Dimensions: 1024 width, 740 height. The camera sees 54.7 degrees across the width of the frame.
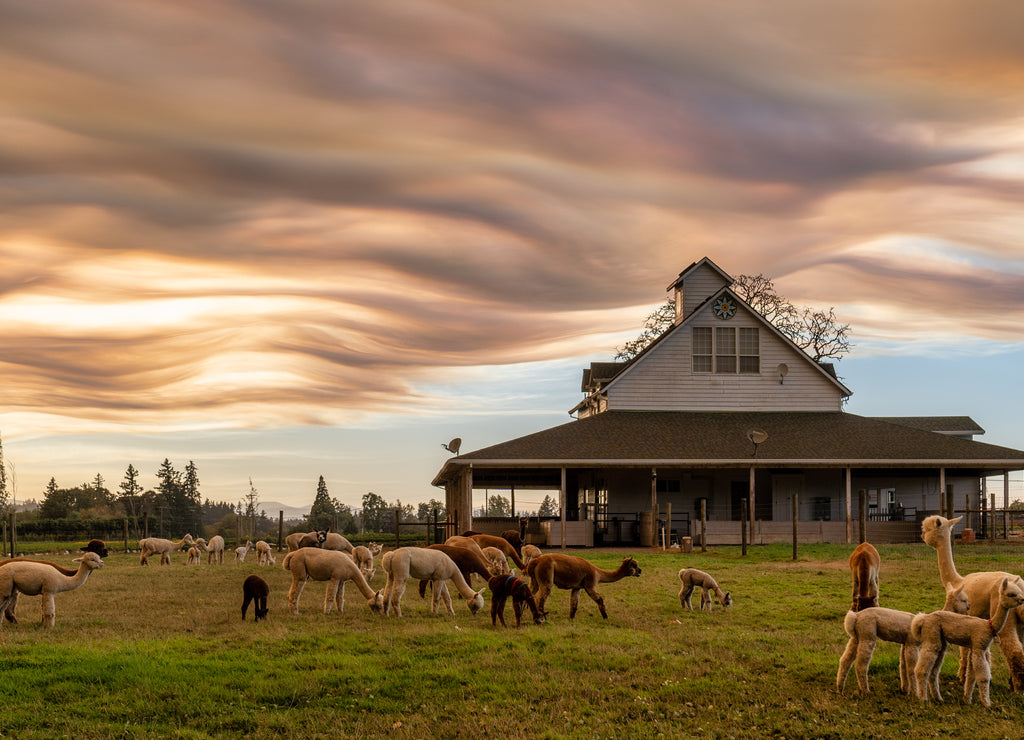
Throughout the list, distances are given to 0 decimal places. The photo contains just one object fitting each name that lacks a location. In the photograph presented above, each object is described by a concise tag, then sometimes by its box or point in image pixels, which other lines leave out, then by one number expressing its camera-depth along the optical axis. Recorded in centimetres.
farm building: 3747
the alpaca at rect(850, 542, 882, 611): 1412
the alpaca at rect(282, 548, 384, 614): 1706
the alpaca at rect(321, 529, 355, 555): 3045
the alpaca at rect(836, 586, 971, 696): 1152
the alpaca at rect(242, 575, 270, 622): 1656
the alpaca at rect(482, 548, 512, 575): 2006
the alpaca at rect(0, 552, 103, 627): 1564
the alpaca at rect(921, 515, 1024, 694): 1136
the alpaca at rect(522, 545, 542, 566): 2332
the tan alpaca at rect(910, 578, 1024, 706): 1105
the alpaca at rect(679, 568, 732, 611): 1830
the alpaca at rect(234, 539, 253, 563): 3400
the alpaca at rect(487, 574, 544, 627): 1576
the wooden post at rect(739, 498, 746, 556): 3172
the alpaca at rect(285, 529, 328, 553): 3034
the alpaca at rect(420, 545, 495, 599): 1862
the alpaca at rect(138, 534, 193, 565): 3309
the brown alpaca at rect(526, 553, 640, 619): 1666
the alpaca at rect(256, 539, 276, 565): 3259
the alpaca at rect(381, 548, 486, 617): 1698
